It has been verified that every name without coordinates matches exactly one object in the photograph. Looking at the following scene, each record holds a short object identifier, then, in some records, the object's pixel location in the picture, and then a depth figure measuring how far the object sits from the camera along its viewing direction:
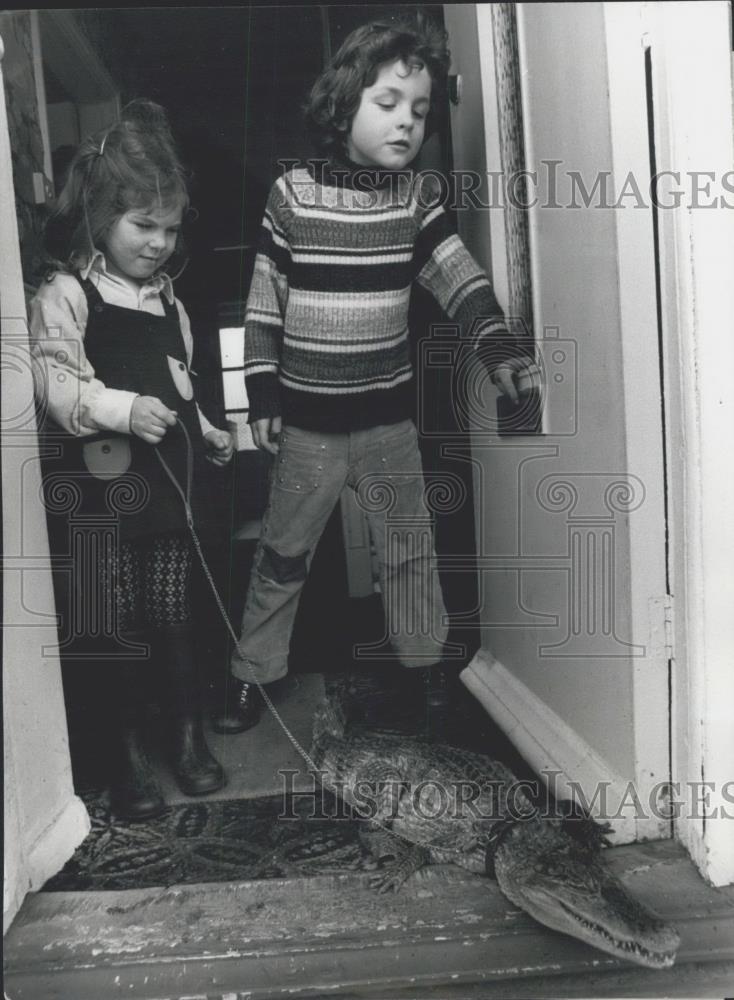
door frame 1.46
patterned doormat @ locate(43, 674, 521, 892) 1.65
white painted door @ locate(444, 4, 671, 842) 1.56
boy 1.52
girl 1.57
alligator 1.42
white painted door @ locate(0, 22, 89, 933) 1.57
